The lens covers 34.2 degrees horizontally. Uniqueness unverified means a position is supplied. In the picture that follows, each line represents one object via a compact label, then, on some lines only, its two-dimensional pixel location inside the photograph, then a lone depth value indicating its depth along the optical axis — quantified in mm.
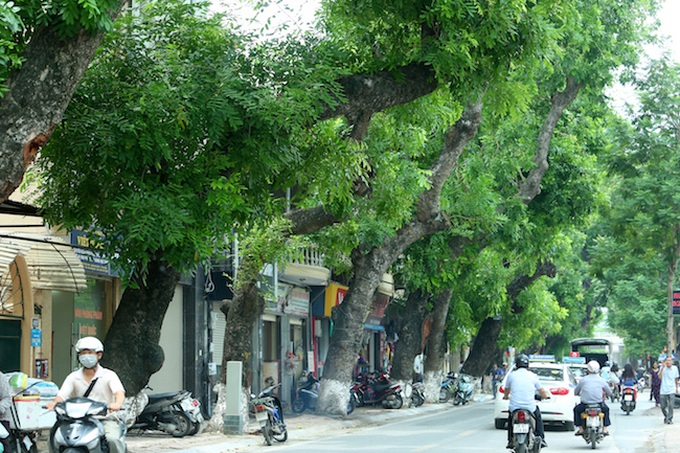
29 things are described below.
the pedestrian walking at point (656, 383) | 33625
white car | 23562
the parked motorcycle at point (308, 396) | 31000
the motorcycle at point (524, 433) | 14859
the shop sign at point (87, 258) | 21375
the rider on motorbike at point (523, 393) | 15227
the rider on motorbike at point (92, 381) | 10000
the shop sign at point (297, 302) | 35381
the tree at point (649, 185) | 32375
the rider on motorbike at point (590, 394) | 19188
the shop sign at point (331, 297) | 38438
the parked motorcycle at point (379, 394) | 33938
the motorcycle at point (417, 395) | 35875
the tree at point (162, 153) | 14242
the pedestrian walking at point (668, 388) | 25875
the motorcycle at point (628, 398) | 32031
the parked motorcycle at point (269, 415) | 19719
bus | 67312
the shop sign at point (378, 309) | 44616
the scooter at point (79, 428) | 9305
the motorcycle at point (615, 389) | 42625
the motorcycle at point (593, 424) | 18719
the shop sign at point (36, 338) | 20172
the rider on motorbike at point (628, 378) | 32781
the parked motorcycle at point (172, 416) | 21016
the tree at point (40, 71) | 10484
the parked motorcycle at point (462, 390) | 39812
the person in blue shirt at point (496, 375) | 55947
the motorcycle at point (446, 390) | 41719
